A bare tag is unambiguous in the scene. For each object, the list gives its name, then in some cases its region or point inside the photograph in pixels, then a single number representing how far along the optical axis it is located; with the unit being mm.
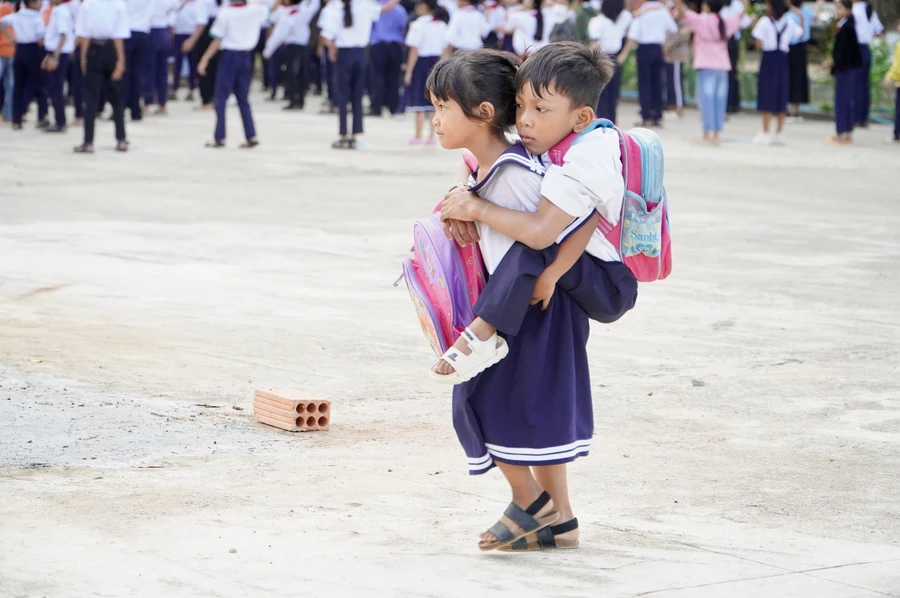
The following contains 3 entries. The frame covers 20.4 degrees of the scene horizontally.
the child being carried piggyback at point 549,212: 6543
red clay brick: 9357
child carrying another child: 6575
